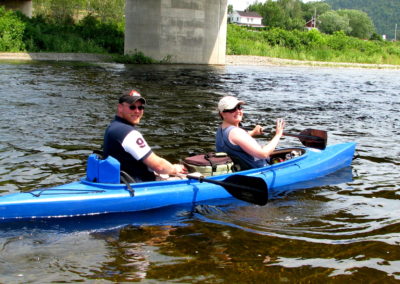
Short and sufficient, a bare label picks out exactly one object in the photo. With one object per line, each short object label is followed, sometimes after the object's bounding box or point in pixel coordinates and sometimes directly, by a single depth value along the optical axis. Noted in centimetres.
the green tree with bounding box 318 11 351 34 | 10072
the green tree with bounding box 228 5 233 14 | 13538
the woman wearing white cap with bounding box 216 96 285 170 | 580
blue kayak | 494
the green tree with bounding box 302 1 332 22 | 13473
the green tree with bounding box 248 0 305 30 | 9650
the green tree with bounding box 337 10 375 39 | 10588
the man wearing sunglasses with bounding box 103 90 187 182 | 505
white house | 12144
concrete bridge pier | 3119
